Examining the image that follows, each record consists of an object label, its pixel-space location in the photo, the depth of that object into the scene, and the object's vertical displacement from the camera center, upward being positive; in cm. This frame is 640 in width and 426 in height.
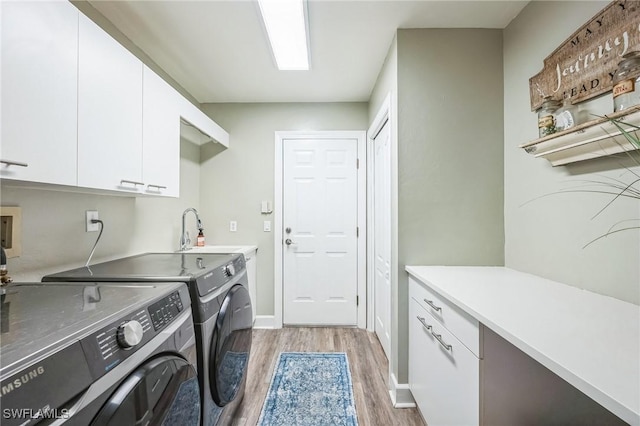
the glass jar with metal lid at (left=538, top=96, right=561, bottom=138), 132 +47
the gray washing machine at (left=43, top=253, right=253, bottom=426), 121 -44
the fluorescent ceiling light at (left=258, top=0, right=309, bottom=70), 158 +118
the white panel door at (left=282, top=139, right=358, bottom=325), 304 -15
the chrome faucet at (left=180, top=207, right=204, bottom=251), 254 -19
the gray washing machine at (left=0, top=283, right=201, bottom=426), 53 -32
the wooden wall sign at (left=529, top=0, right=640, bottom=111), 107 +69
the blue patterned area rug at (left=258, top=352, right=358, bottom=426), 167 -117
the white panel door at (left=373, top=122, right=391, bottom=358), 228 -13
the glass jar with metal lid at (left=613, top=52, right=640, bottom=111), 95 +46
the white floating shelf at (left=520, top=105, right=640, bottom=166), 101 +31
